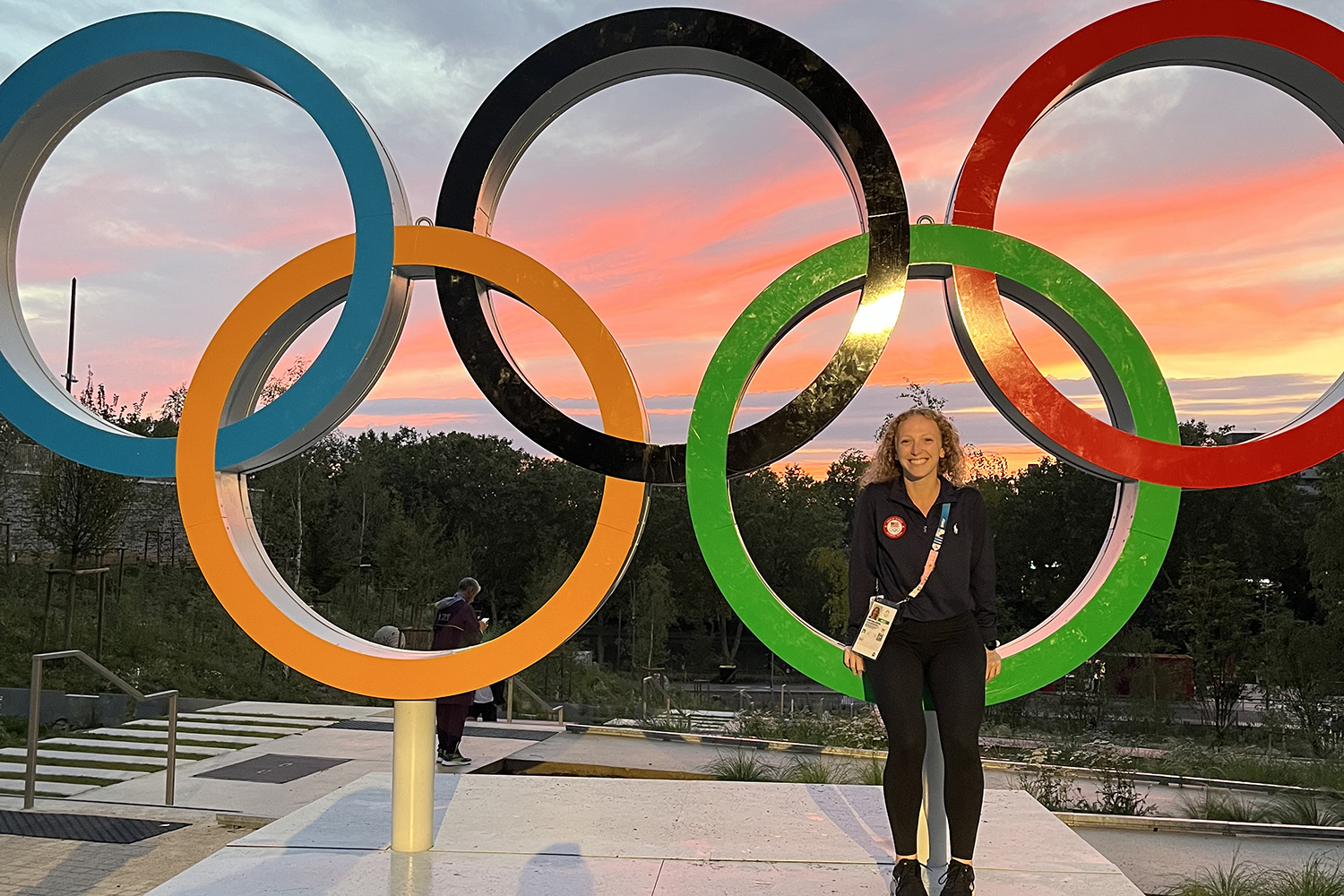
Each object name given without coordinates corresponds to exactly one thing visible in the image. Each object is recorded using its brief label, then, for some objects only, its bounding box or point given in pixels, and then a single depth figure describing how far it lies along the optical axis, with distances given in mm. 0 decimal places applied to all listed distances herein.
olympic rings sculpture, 4133
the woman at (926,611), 3600
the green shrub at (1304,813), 7801
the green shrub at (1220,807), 7930
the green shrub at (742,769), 8170
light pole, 14997
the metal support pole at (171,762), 7195
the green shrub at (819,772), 7836
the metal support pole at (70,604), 12820
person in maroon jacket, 8664
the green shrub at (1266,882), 5453
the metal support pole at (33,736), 6960
